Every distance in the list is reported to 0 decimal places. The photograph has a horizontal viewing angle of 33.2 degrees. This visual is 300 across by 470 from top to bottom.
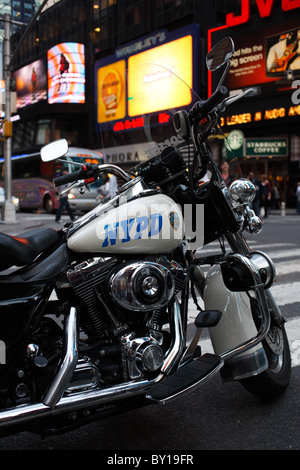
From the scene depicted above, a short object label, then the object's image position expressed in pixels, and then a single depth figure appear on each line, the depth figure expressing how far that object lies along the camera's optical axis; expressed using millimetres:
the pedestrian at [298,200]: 23477
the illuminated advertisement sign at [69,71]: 39781
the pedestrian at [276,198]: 26891
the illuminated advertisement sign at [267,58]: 25000
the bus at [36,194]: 25406
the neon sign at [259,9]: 25014
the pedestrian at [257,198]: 18769
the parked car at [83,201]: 21250
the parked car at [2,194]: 23253
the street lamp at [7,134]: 15815
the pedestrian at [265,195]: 21047
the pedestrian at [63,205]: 15898
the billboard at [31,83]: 43656
